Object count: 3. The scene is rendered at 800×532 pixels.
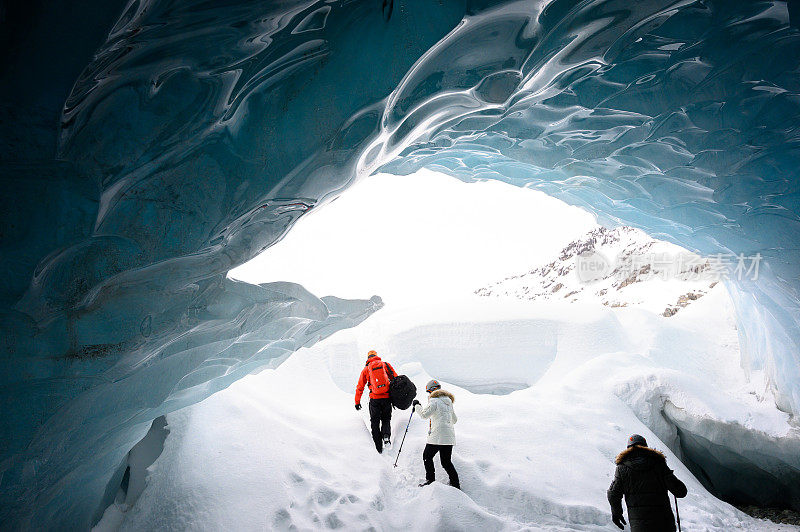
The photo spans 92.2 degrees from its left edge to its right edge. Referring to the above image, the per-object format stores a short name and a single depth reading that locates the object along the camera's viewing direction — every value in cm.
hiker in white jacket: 416
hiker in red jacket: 506
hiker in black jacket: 304
